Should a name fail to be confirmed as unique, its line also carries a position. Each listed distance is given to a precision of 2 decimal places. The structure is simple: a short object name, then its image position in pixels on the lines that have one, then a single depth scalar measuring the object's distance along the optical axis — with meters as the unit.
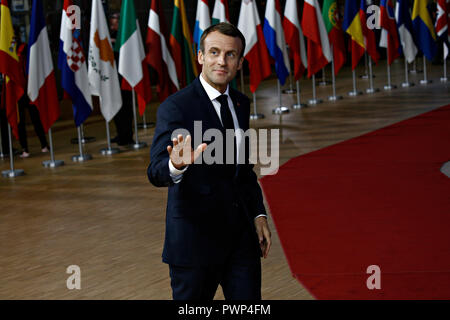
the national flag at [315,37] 12.73
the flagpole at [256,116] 12.62
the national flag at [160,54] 10.50
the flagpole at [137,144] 10.47
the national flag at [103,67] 9.64
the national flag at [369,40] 13.96
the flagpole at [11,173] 8.93
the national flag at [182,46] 10.99
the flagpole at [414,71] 19.01
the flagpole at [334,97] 14.69
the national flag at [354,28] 13.58
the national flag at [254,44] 11.70
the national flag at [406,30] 15.05
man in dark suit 2.63
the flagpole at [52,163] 9.42
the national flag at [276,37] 12.12
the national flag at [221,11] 11.27
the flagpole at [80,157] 9.74
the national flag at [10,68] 8.66
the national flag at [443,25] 15.51
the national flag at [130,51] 10.01
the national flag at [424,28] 15.25
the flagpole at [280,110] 13.07
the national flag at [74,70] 9.20
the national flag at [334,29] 13.36
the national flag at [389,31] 14.46
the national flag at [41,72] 8.94
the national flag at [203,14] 11.07
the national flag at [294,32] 12.63
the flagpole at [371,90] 15.52
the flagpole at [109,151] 10.11
